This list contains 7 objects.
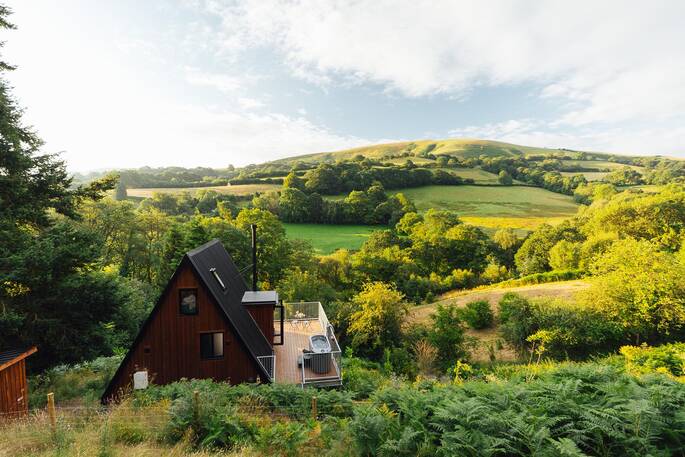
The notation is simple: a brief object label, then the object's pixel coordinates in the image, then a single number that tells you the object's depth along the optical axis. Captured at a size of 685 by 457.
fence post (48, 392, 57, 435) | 7.05
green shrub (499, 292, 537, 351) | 21.30
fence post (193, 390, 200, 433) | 7.52
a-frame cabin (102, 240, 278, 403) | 12.26
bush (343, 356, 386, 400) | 11.40
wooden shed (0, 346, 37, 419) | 9.35
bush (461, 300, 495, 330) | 26.34
